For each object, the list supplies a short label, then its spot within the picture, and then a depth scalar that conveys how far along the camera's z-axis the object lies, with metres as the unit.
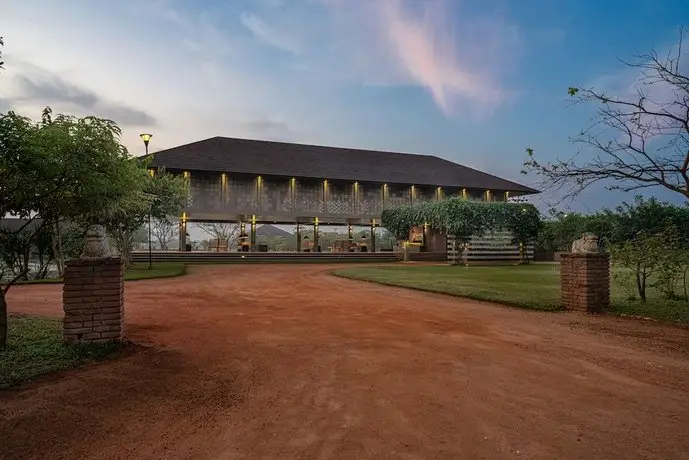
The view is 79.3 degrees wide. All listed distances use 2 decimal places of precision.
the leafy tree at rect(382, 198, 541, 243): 24.75
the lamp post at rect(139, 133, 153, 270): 17.13
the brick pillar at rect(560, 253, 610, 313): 7.79
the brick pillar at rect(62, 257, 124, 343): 4.86
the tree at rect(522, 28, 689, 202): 6.51
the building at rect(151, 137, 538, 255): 27.97
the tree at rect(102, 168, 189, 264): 16.94
